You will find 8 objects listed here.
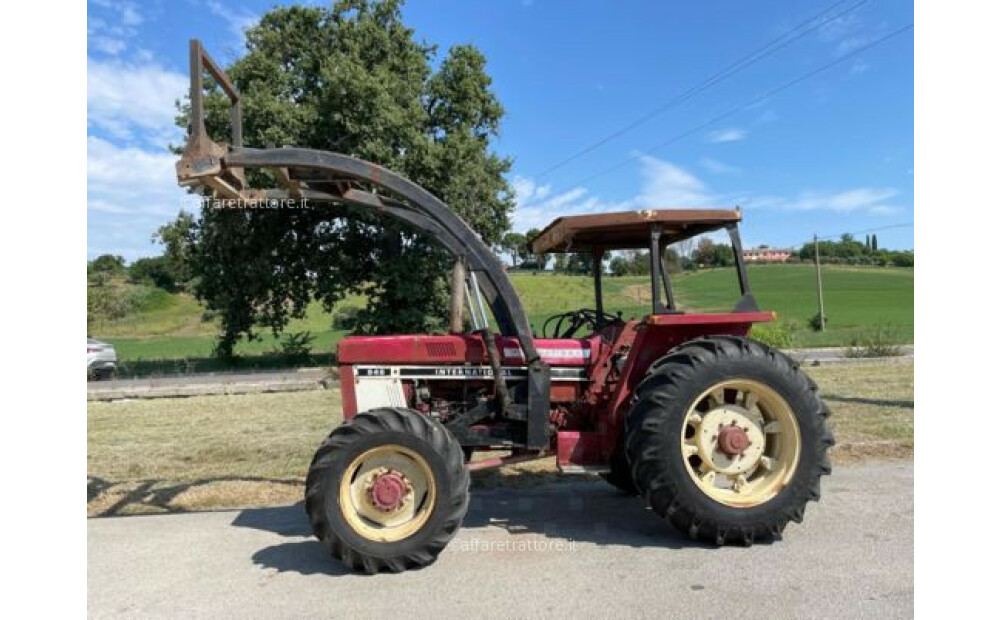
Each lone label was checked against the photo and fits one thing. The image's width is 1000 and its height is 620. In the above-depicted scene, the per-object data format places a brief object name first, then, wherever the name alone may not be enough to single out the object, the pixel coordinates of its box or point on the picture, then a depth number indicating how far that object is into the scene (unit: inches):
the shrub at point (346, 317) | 868.0
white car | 728.3
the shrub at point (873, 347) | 592.0
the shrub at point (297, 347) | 879.1
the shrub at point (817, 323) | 1044.5
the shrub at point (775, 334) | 669.3
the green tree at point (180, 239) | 805.9
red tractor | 155.9
